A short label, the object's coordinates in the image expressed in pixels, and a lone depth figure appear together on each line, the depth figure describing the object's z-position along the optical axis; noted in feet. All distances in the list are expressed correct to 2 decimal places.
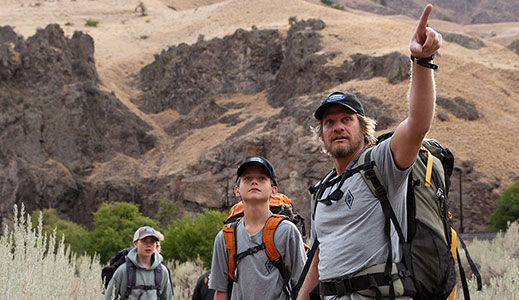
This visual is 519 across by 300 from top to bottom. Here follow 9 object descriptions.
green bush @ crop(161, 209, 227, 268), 64.85
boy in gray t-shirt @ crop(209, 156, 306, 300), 14.24
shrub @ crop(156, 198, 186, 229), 136.67
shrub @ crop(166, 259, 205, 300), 39.29
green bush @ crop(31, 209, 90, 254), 94.22
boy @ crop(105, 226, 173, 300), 20.84
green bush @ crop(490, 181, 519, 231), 103.86
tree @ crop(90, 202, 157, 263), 90.84
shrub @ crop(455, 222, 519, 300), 19.88
